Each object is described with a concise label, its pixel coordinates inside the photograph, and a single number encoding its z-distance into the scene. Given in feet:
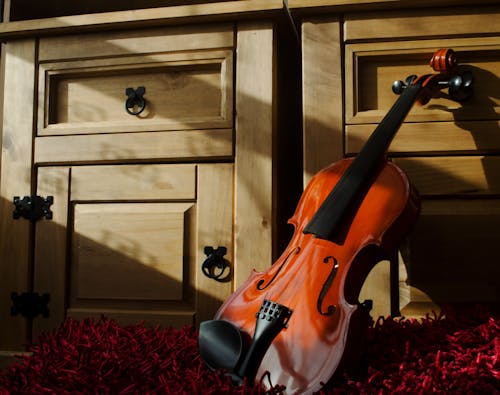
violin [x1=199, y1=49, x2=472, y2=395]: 2.27
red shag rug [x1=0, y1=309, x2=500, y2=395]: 2.27
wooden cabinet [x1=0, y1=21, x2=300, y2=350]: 3.60
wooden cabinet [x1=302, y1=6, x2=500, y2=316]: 3.35
